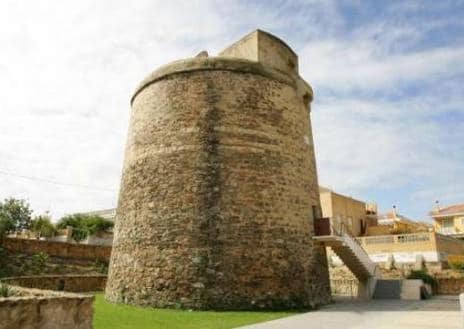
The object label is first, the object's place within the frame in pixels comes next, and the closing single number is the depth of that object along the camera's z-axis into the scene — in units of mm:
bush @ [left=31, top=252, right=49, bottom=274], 20547
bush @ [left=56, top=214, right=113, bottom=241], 40188
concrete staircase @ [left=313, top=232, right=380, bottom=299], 13674
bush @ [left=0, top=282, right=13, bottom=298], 6129
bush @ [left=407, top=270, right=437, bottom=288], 16891
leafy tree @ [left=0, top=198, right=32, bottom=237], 35634
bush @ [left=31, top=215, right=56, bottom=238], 37434
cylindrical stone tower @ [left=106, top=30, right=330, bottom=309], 11734
